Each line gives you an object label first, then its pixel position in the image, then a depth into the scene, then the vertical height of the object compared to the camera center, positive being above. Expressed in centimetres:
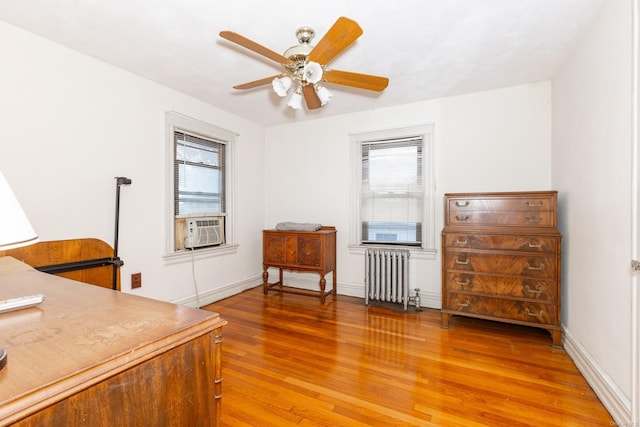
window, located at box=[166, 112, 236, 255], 309 +32
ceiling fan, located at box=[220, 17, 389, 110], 155 +93
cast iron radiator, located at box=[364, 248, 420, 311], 328 -70
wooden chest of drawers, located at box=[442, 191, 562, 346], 239 -38
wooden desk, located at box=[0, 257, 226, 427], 58 -33
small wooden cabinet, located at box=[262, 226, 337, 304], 347 -47
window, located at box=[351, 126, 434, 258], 338 +31
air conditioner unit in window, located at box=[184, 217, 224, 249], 323 -21
